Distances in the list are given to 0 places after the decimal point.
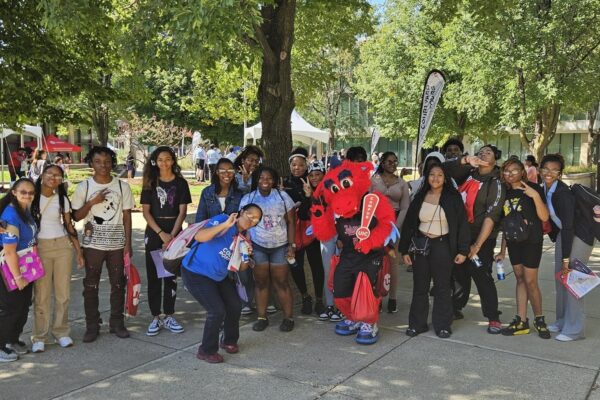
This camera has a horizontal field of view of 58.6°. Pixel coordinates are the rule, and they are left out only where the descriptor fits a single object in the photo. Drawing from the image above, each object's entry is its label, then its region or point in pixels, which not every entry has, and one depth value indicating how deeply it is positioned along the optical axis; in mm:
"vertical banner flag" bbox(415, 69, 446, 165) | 7973
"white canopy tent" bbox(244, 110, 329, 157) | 19609
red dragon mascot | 4688
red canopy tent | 28838
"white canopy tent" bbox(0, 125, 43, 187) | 20328
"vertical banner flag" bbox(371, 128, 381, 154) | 20234
